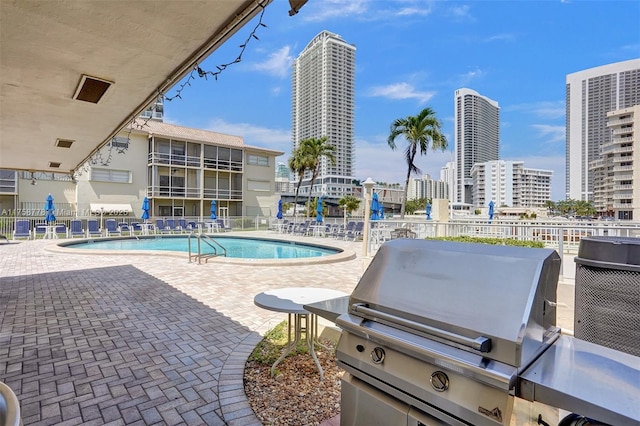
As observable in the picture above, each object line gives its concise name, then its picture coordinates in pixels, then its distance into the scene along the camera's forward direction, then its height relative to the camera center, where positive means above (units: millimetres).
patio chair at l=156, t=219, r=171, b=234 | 17953 -1143
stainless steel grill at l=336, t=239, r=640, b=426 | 1028 -518
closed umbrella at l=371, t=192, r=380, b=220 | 14138 -60
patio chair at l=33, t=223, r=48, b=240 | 15056 -1065
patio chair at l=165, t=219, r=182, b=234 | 18212 -1072
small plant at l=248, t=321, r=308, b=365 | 3275 -1538
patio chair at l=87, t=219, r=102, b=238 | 15172 -1014
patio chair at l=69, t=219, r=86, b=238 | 14836 -995
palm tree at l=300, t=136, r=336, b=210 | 25312 +4577
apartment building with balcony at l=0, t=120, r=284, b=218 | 20422 +1914
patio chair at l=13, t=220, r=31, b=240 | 14555 -1020
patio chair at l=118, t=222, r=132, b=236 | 16656 -1078
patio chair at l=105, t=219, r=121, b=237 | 16094 -1006
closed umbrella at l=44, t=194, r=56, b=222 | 15210 -113
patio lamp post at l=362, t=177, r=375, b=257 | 6559 -7
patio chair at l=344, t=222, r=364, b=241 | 15138 -1171
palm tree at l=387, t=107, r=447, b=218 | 16844 +3943
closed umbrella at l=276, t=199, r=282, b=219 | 20994 -221
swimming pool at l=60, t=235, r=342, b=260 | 13273 -1762
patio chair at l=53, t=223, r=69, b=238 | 15062 -1071
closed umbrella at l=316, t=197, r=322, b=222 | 18656 -373
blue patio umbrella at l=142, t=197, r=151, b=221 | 17906 -134
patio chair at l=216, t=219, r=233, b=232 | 19988 -1163
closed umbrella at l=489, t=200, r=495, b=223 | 18131 -79
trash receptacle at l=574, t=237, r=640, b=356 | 1438 -414
